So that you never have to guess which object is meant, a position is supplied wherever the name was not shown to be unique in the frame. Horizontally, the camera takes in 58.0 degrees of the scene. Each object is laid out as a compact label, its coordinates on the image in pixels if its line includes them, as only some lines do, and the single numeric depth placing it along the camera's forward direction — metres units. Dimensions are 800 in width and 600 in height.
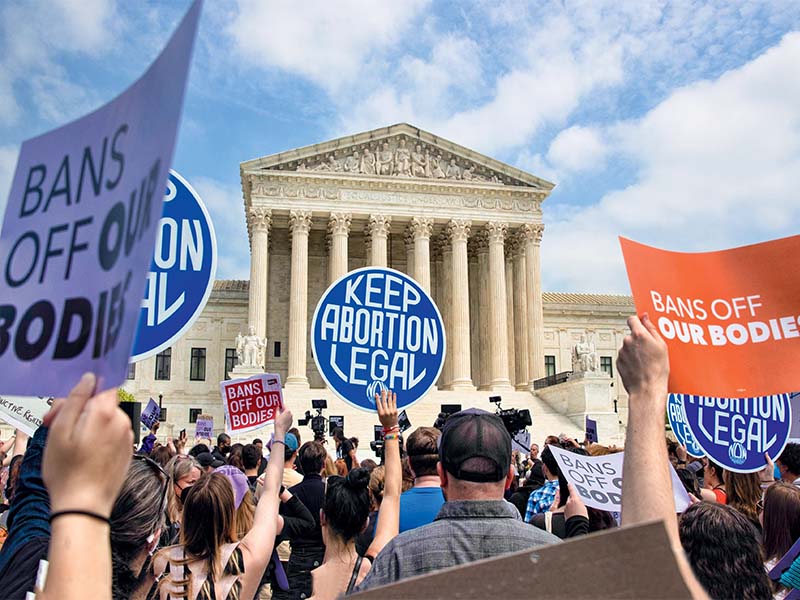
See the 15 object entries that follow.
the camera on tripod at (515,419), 8.45
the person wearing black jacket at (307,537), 6.07
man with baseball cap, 2.51
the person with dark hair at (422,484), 4.10
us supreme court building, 41.00
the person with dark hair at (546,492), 5.65
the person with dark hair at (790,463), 5.85
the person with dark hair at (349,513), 3.80
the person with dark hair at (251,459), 7.25
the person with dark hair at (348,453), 10.49
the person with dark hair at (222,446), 10.59
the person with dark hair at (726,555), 2.64
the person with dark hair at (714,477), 6.60
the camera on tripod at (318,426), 15.22
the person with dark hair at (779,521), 3.88
